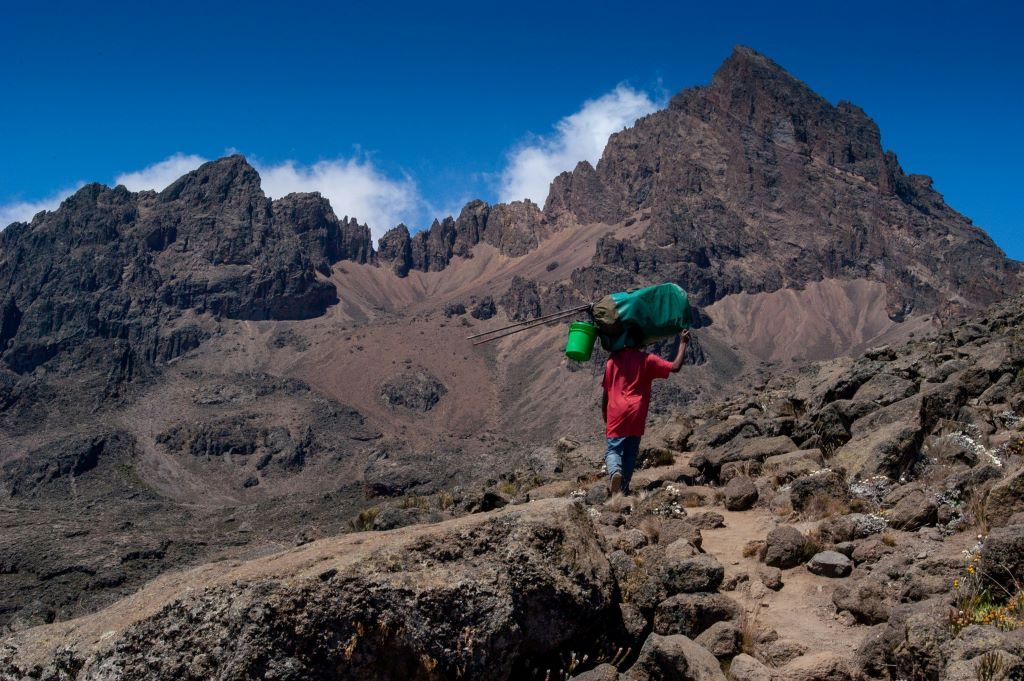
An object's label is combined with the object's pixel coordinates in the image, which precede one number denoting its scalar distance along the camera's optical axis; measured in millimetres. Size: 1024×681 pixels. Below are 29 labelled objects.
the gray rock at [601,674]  4742
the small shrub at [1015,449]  8031
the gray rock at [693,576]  6191
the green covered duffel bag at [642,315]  10094
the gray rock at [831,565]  6594
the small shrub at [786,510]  8609
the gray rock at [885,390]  11453
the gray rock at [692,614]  5648
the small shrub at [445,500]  14300
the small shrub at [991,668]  3816
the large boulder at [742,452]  11242
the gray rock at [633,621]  5422
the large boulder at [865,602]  5522
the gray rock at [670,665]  4824
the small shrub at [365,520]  13475
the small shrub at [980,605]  4629
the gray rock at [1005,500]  6125
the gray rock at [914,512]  6980
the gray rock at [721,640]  5316
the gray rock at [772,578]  6594
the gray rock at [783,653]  5145
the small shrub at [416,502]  14303
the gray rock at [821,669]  4699
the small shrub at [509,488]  15188
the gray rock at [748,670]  4867
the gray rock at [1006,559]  5059
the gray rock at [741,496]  9461
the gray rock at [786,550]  6961
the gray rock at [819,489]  8273
